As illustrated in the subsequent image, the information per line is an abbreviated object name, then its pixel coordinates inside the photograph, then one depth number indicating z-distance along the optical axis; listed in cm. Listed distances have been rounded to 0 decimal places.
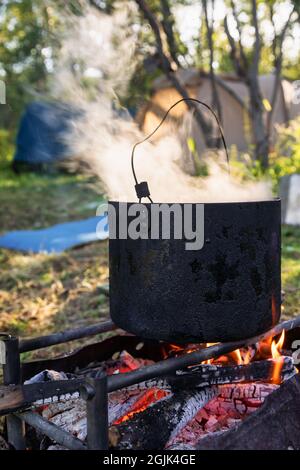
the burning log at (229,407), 182
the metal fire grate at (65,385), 146
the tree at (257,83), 671
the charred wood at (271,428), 148
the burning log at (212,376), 180
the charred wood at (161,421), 160
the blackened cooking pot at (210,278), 172
